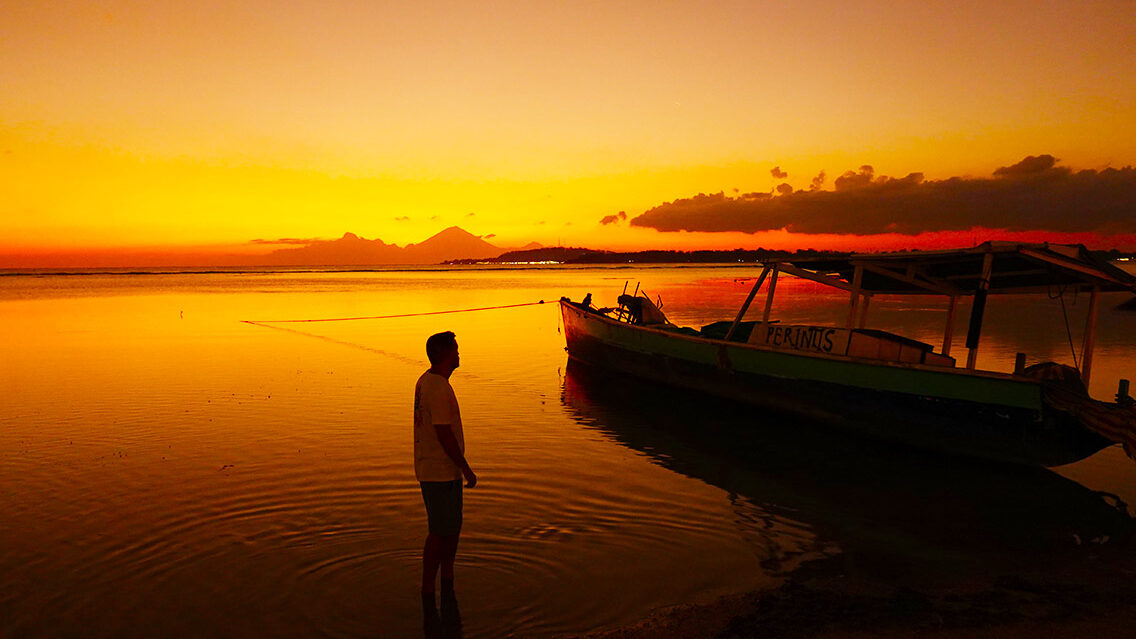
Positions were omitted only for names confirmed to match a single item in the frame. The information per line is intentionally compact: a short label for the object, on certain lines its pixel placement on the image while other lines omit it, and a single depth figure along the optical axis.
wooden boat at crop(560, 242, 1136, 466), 10.28
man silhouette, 5.68
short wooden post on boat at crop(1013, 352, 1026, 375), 11.55
